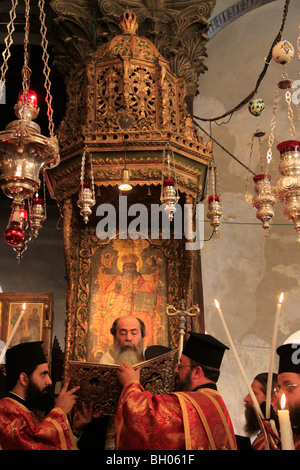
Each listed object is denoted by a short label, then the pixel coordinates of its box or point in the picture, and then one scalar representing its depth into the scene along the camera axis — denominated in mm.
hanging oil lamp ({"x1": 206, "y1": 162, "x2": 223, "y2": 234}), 6648
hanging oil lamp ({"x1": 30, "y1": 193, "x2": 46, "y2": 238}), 6445
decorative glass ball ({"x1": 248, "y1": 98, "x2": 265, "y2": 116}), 6781
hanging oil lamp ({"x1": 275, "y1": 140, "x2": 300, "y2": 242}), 5203
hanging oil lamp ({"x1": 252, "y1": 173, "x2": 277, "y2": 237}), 6359
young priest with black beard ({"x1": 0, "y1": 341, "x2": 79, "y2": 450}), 3971
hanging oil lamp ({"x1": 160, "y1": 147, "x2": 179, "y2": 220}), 5789
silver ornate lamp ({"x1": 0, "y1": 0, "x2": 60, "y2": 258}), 3971
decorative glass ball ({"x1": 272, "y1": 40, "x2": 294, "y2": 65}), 5199
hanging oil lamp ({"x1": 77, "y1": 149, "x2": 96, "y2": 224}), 5930
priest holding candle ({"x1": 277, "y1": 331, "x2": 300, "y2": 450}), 3752
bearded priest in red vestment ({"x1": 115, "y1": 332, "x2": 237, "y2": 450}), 3674
